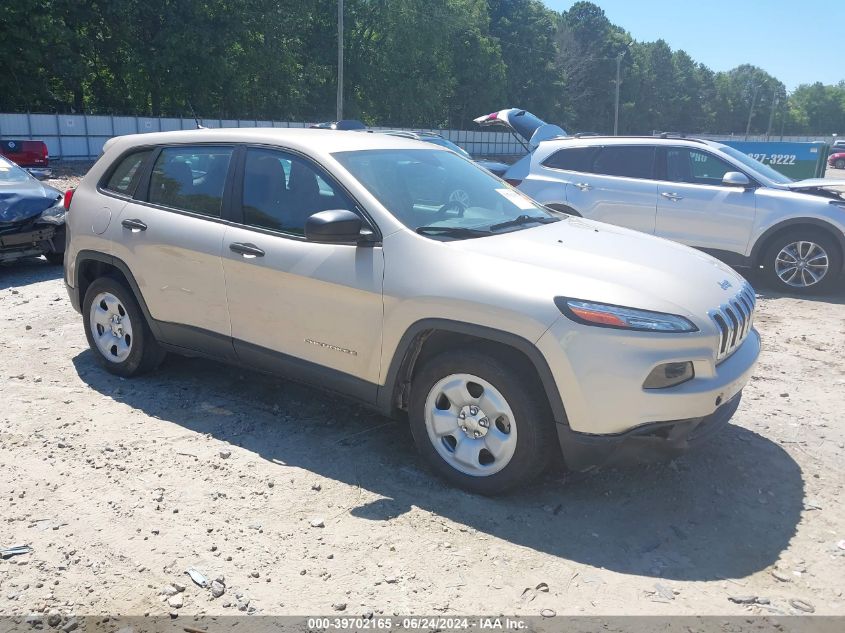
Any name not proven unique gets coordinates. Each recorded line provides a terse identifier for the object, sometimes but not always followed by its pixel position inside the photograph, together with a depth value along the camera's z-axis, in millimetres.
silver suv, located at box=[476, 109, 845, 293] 8203
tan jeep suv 3240
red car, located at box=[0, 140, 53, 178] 20406
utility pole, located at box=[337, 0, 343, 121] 30662
